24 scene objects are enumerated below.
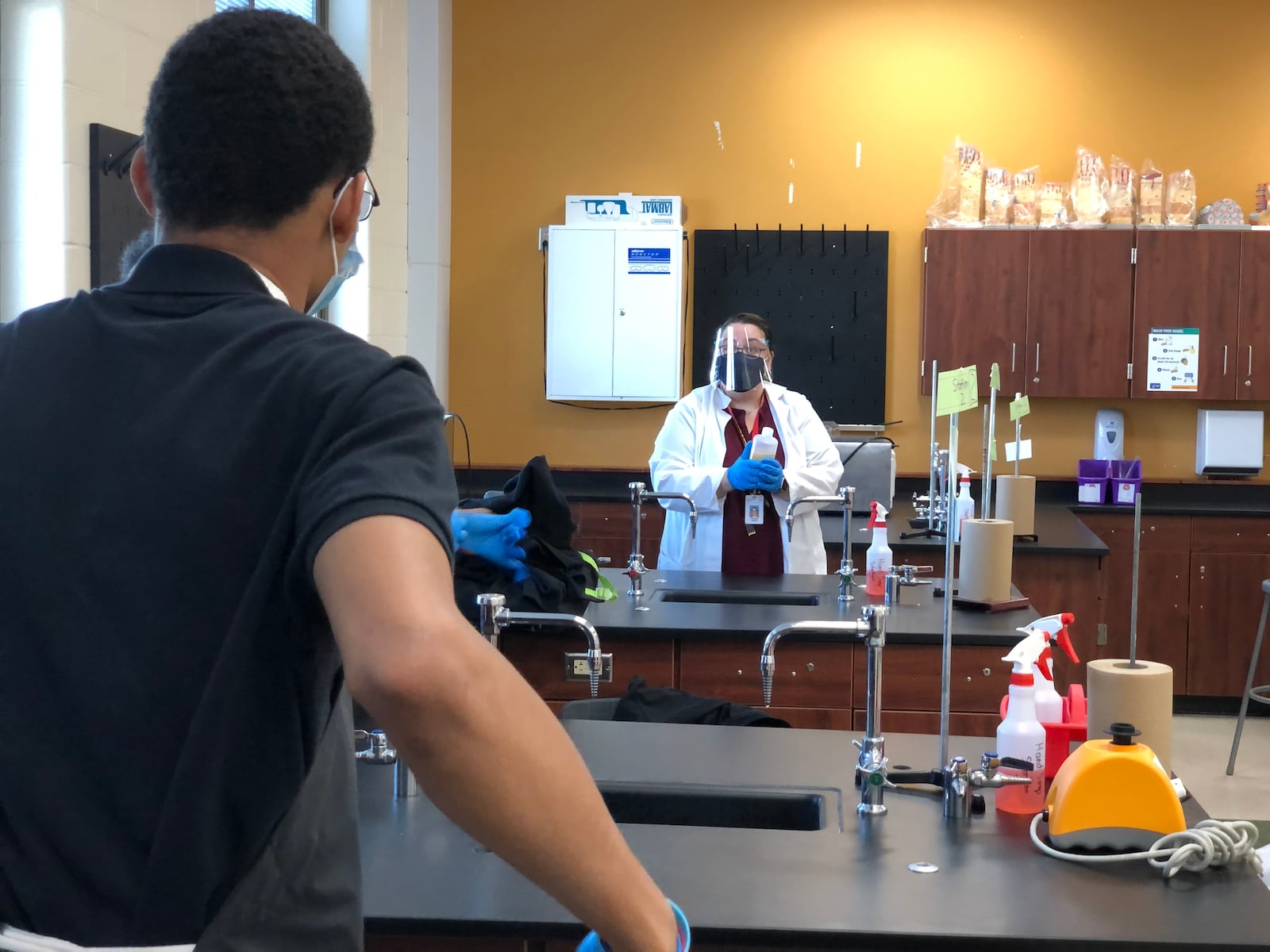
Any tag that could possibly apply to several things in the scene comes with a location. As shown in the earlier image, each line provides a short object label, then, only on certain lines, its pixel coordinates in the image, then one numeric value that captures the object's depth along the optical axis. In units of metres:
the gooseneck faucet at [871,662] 1.76
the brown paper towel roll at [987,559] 3.05
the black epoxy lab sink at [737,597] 3.31
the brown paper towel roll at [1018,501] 4.13
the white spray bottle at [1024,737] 1.74
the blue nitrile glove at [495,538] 2.92
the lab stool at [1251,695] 4.38
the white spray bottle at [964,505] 3.59
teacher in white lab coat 3.92
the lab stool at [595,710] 2.45
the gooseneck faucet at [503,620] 1.79
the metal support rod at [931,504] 4.66
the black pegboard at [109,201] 3.12
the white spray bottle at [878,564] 3.32
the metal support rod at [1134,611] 1.73
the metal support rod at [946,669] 1.75
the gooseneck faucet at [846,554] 3.23
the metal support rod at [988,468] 2.97
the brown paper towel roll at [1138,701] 1.74
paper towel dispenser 5.75
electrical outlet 2.89
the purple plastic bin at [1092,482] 5.58
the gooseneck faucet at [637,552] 3.32
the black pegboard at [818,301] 6.01
